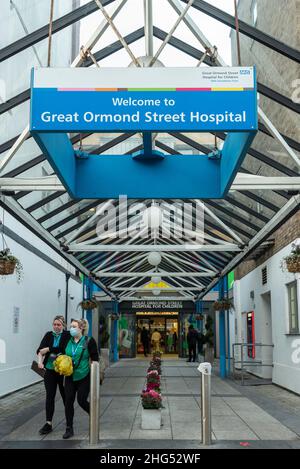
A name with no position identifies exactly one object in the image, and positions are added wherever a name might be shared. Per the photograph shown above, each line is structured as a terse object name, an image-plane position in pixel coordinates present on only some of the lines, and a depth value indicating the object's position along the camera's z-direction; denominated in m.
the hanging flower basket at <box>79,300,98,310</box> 17.15
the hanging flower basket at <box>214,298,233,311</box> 16.78
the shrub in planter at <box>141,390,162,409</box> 7.62
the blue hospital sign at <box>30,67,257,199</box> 4.93
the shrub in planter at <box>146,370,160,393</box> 8.34
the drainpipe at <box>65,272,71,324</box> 20.11
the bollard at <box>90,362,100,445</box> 6.62
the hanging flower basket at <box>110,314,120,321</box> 25.74
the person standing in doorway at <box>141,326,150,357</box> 29.25
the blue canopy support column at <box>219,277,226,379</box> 16.78
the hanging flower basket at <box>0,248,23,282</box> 8.46
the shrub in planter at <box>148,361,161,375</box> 12.80
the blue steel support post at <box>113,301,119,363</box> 26.23
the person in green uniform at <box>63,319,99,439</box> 7.28
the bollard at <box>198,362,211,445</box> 6.53
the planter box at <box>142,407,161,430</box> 7.59
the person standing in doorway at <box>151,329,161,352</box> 29.70
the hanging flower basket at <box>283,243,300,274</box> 8.56
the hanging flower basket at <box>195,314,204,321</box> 26.07
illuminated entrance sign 28.33
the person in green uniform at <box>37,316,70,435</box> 7.43
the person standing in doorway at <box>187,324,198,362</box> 23.97
